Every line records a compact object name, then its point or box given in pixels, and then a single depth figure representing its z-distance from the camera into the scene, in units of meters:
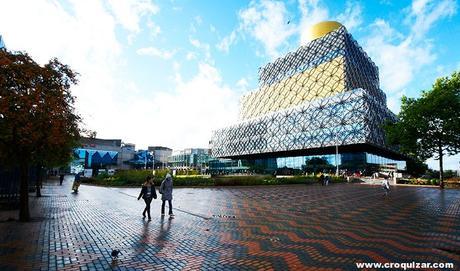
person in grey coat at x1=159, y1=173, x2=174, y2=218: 13.22
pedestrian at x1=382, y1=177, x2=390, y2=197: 23.55
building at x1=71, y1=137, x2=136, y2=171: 90.00
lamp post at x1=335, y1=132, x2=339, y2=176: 61.44
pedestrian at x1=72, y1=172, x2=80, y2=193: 26.07
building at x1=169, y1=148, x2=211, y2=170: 142.12
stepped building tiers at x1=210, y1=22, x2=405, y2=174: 62.09
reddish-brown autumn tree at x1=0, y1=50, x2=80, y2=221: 10.71
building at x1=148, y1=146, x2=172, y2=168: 153.62
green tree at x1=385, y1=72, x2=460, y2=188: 33.19
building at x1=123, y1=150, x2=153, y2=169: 113.88
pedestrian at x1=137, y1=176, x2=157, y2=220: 12.54
